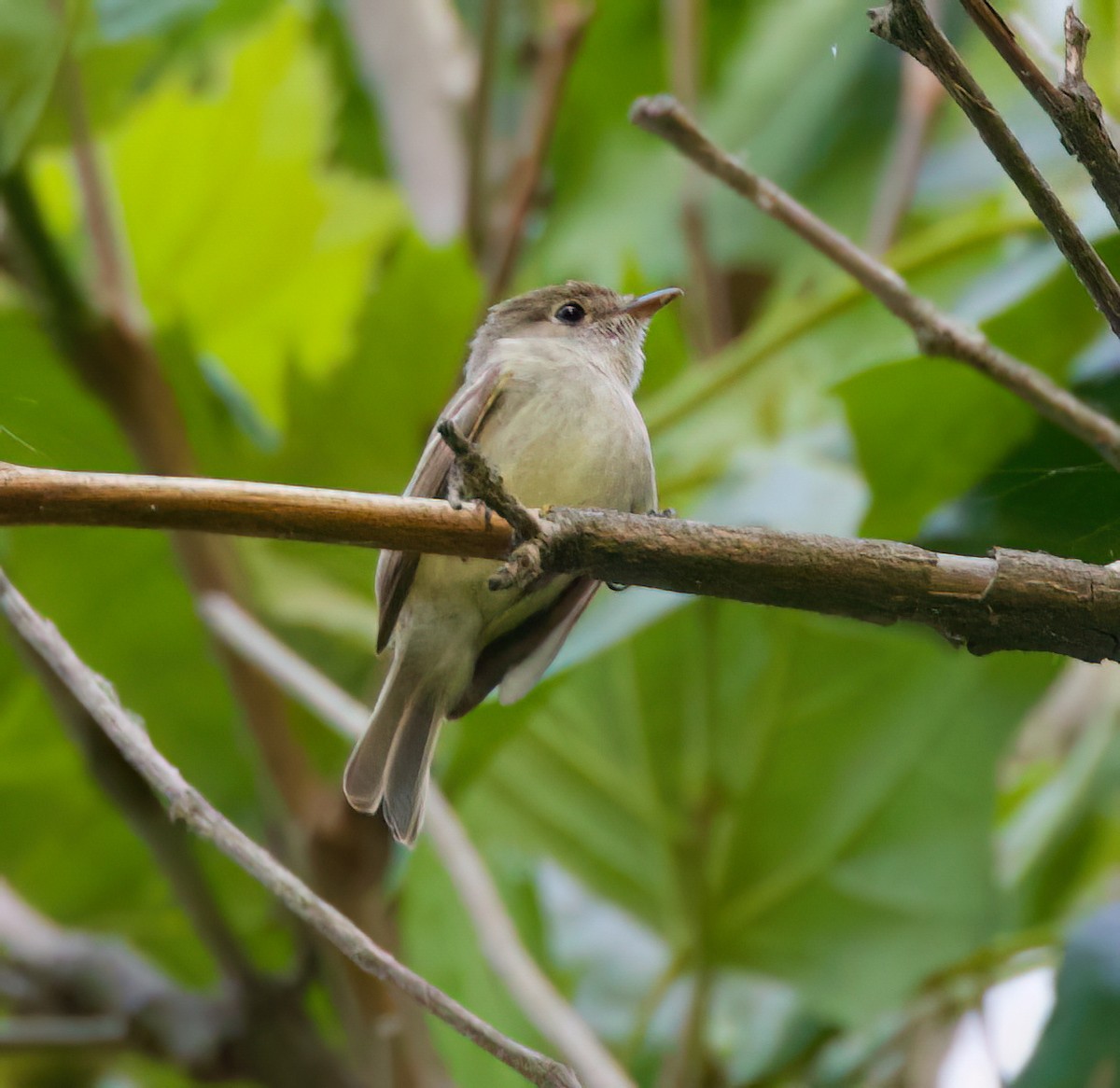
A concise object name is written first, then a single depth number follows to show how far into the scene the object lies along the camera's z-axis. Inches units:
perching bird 163.2
